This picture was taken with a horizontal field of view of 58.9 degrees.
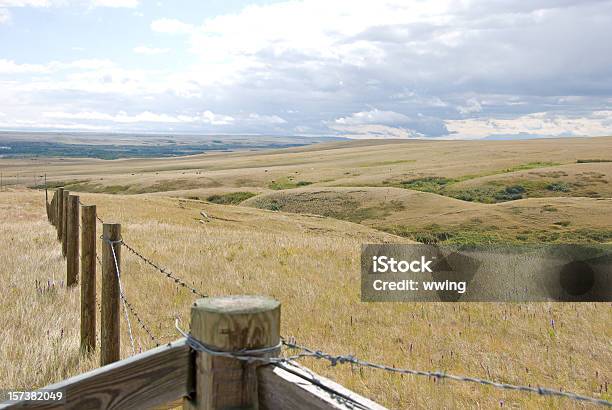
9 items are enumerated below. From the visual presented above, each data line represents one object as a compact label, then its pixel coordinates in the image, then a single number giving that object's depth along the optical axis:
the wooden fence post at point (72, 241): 9.54
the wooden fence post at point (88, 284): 6.67
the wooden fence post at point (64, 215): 12.09
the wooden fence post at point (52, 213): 23.13
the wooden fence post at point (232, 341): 2.60
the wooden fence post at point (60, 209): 13.63
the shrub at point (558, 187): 74.38
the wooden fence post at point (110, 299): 5.57
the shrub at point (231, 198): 75.50
